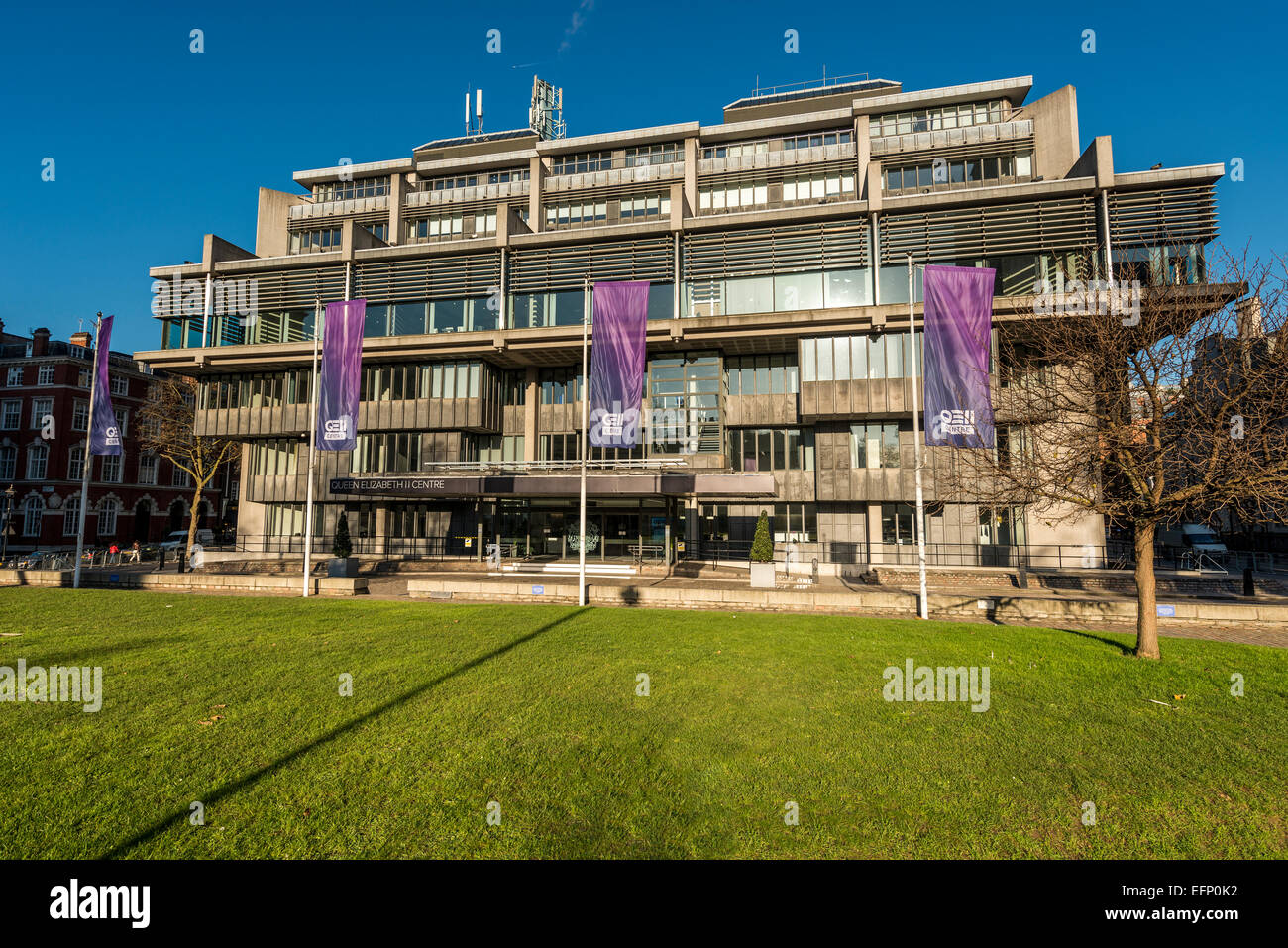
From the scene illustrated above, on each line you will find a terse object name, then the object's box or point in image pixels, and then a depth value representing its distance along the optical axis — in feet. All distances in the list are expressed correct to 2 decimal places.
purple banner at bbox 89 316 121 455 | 82.74
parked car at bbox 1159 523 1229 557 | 133.24
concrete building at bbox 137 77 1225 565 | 102.53
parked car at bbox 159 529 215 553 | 157.38
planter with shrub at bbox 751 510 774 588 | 87.81
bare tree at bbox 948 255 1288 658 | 36.96
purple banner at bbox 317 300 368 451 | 76.95
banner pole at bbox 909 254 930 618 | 60.29
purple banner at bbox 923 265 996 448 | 67.36
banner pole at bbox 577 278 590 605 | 65.93
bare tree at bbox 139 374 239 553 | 142.20
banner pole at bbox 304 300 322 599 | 73.00
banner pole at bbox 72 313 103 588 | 80.38
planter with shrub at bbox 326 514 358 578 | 96.43
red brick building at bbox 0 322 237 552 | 173.78
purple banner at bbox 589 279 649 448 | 73.61
